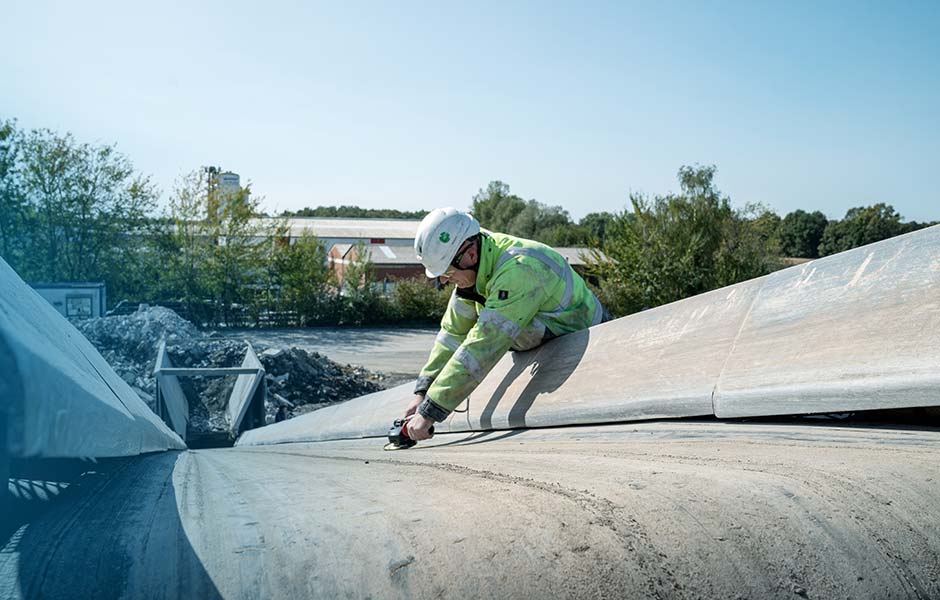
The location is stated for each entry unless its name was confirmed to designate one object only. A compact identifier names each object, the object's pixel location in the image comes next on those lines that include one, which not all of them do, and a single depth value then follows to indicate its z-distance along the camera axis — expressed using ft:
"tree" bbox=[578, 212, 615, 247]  236.02
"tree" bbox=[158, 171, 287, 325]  93.81
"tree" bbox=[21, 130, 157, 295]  70.38
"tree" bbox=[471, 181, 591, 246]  208.44
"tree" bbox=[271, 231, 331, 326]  104.32
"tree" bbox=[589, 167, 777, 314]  85.97
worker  11.30
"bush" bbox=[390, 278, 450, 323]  112.37
